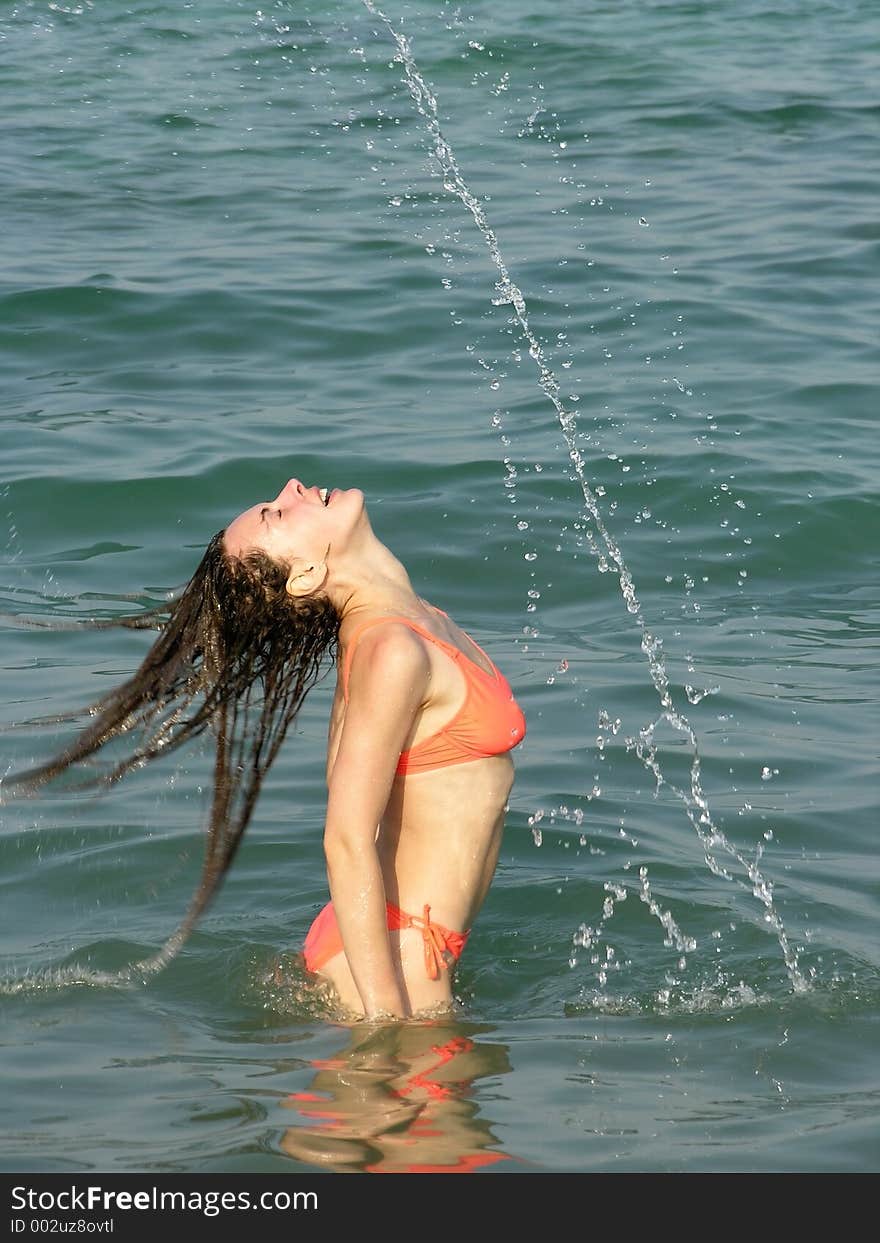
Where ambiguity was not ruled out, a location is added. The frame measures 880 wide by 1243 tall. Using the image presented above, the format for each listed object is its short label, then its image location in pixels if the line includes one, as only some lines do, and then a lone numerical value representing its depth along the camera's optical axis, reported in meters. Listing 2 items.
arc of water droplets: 10.90
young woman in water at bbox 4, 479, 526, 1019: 8.19
